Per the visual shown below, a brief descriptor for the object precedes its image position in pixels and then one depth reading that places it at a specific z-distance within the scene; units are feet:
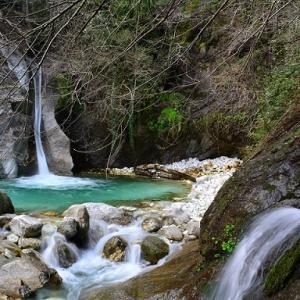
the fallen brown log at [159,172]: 34.58
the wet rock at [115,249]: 17.49
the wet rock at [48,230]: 18.08
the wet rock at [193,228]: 19.02
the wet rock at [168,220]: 20.58
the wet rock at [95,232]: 18.76
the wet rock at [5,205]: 21.24
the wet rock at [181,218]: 20.63
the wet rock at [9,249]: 16.30
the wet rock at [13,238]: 17.69
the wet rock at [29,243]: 17.48
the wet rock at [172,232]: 18.53
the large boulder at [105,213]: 19.97
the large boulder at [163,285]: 11.96
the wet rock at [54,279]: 15.17
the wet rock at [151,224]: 19.73
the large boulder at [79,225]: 18.37
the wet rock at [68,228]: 18.22
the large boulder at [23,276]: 14.21
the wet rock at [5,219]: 19.19
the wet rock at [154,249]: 16.88
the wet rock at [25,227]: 18.06
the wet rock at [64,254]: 16.97
